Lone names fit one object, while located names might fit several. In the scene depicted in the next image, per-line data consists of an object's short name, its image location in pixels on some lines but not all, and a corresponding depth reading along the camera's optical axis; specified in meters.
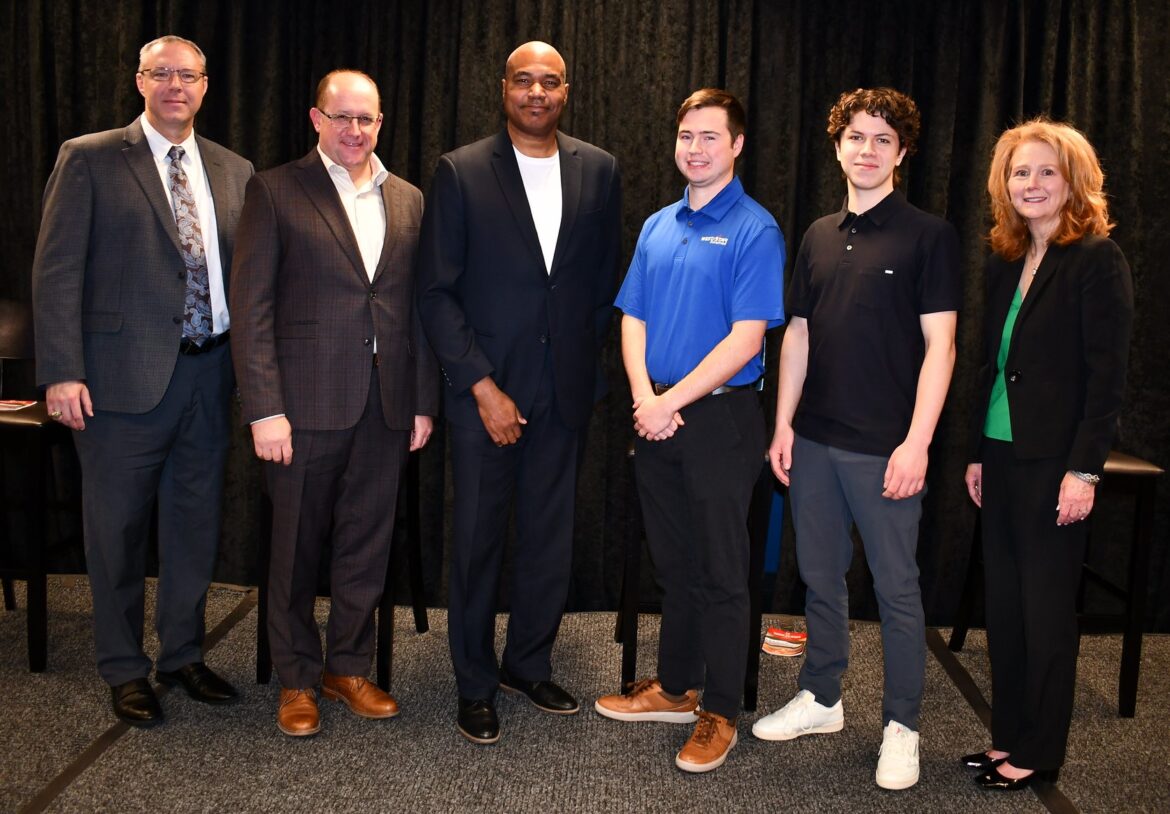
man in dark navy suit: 2.69
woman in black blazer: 2.38
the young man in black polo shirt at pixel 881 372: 2.48
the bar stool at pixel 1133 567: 3.05
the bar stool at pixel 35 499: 3.11
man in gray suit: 2.75
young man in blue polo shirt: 2.56
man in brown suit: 2.68
